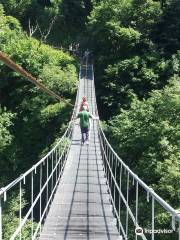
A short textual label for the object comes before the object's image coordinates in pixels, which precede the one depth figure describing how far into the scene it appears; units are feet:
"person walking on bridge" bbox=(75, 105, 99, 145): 33.88
